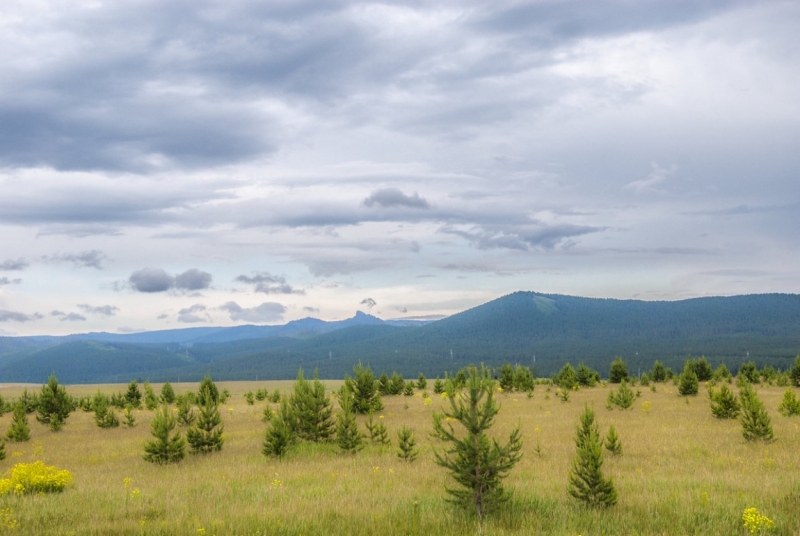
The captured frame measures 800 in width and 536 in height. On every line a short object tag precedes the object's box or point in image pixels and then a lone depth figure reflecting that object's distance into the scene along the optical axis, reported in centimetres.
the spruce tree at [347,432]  2256
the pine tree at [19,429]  3072
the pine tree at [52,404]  3719
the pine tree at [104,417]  3578
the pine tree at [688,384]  4153
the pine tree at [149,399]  4684
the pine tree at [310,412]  2523
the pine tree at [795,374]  4895
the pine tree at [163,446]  2227
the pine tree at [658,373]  5928
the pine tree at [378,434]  2426
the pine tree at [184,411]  3013
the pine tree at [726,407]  2825
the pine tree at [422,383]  6312
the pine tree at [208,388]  4100
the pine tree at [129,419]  3544
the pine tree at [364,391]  3378
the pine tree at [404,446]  2006
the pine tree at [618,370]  5418
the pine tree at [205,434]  2412
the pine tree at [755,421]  2120
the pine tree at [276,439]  2216
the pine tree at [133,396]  5153
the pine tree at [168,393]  5163
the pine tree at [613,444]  1874
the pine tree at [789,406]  2853
